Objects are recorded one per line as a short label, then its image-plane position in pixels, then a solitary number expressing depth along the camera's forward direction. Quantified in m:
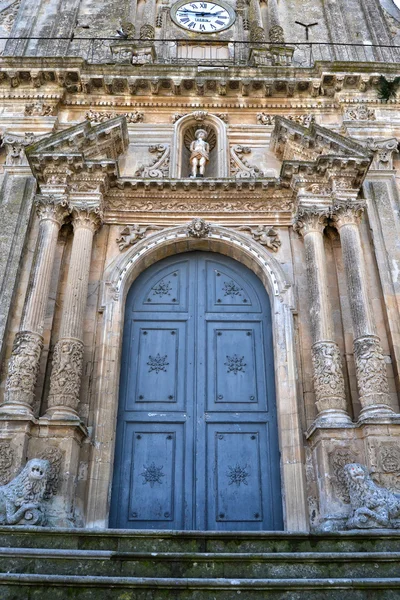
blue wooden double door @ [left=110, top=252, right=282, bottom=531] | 8.02
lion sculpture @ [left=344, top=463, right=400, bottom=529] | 6.54
